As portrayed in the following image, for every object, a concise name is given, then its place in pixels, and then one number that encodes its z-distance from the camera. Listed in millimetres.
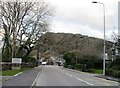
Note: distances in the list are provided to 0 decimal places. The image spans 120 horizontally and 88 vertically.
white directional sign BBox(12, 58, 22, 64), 30783
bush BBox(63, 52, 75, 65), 45655
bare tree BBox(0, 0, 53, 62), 30710
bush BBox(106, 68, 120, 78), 17954
